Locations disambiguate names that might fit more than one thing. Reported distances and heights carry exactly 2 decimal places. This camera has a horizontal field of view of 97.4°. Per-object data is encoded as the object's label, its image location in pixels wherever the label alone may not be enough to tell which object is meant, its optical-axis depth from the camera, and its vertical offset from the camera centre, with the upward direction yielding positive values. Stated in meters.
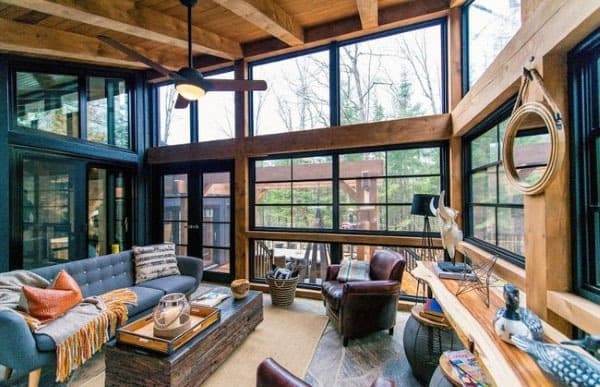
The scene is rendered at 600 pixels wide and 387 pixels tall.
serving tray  1.78 -0.99
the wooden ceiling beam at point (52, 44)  2.99 +1.93
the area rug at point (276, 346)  2.15 -1.47
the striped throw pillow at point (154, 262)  3.31 -0.84
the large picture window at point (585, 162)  1.30 +0.15
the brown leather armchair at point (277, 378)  1.04 -0.74
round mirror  1.35 +0.28
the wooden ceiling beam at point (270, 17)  2.69 +2.09
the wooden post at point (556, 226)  1.39 -0.18
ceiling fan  2.42 +1.14
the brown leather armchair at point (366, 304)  2.59 -1.10
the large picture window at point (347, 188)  3.47 +0.10
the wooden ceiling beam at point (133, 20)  2.50 +1.98
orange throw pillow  2.06 -0.82
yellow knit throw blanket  1.95 -1.12
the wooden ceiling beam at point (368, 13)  2.86 +2.12
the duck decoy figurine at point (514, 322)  1.20 -0.60
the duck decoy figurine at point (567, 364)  0.80 -0.57
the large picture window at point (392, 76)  3.45 +1.63
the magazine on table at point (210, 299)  2.52 -1.03
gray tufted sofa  1.80 -1.00
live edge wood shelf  1.00 -0.69
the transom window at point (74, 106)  3.63 +1.43
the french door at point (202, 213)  4.59 -0.30
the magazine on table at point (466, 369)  1.39 -0.98
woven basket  3.46 -1.24
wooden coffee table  1.72 -1.15
